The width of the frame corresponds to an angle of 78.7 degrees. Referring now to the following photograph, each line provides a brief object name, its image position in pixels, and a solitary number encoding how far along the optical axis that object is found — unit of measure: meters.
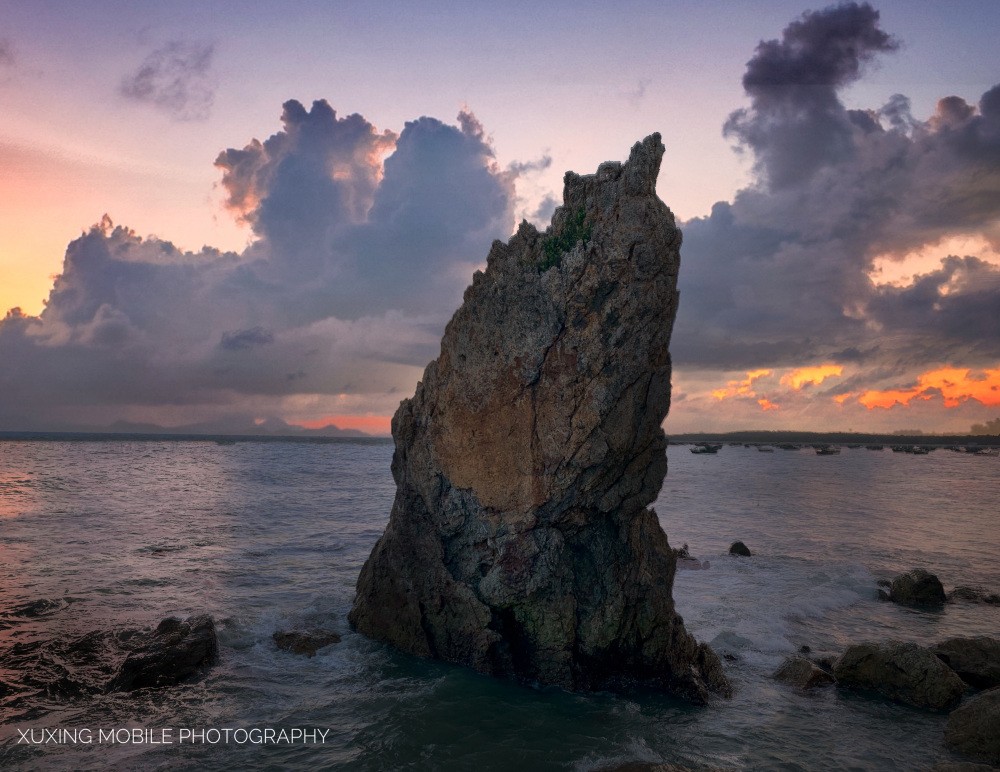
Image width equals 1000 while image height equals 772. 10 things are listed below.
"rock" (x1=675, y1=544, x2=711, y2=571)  30.49
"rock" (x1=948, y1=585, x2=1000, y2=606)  25.08
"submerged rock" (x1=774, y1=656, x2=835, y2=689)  16.50
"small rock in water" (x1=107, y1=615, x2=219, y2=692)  15.44
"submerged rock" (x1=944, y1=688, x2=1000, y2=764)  12.60
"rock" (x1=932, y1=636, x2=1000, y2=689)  16.34
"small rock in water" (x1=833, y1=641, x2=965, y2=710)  15.32
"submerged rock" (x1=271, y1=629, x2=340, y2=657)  18.03
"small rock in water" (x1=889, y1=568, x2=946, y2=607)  24.98
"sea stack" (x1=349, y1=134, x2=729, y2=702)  15.14
